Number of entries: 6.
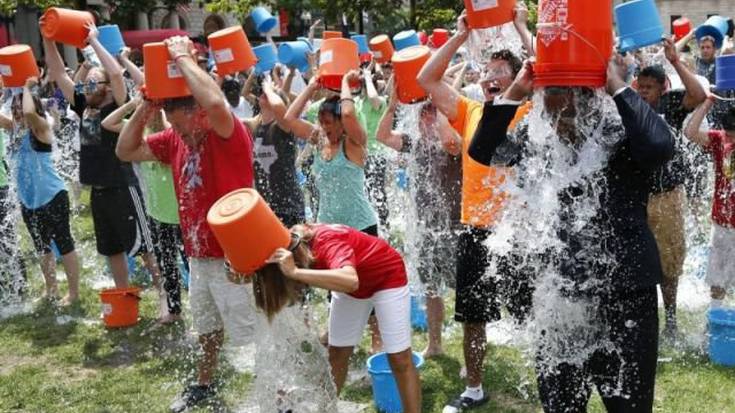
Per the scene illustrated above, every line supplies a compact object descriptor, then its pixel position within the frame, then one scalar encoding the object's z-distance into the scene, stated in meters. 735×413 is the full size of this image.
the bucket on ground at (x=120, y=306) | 6.37
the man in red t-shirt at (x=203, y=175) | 4.36
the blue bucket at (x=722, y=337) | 4.85
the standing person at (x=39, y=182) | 6.82
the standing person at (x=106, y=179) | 6.42
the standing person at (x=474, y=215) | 3.94
